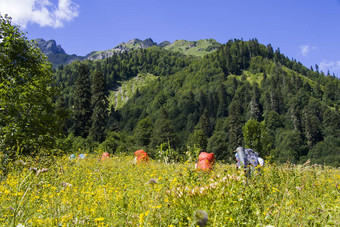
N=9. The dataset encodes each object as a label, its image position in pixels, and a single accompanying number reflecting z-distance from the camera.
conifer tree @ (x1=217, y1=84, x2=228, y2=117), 138.38
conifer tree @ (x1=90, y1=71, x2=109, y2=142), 51.56
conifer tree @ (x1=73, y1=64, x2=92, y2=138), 54.09
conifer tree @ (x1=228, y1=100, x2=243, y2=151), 84.56
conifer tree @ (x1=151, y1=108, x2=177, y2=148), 66.62
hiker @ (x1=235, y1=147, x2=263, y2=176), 5.79
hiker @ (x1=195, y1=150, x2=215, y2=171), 6.92
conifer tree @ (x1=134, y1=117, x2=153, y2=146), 67.25
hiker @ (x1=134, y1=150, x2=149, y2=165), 9.69
